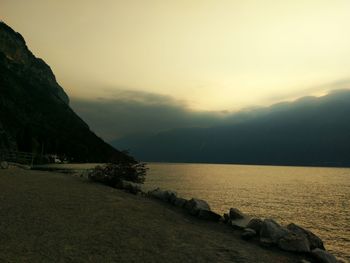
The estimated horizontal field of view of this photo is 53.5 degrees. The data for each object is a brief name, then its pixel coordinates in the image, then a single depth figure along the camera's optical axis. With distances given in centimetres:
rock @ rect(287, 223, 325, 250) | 1628
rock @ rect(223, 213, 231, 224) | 1888
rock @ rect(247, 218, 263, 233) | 1631
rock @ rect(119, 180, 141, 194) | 2640
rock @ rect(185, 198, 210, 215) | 1964
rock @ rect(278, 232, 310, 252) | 1399
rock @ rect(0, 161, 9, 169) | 3613
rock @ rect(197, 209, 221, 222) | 1917
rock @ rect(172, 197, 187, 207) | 2164
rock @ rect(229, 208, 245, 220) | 1891
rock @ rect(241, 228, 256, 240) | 1544
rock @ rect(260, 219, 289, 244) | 1472
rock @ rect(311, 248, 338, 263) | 1313
